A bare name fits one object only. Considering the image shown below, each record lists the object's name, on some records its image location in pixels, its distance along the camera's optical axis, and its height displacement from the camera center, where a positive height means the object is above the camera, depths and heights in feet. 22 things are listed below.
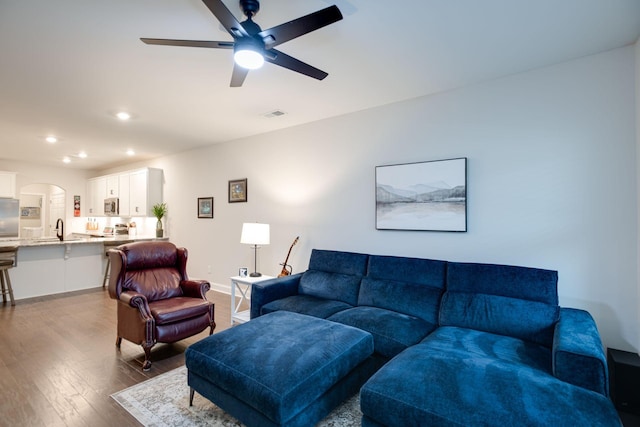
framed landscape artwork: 9.98 +0.79
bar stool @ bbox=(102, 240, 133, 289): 19.11 -2.06
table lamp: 12.93 -0.64
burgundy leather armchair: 9.25 -2.56
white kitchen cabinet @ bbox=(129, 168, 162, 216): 20.47 +1.85
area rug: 6.53 -4.21
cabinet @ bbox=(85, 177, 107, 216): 24.70 +1.88
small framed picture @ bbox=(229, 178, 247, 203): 16.35 +1.49
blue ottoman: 5.41 -2.84
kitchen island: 16.06 -2.62
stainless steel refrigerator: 22.52 +0.08
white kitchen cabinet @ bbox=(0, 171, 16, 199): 21.91 +2.38
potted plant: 20.58 +0.36
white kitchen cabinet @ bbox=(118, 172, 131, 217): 21.85 +1.76
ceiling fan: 5.24 +3.38
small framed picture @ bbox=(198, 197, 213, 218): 18.21 +0.67
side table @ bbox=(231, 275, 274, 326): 11.99 -3.29
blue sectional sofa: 4.74 -2.68
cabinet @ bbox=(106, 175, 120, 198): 23.05 +2.45
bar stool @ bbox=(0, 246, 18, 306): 14.83 -2.24
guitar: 13.47 -2.19
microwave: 22.86 +0.89
